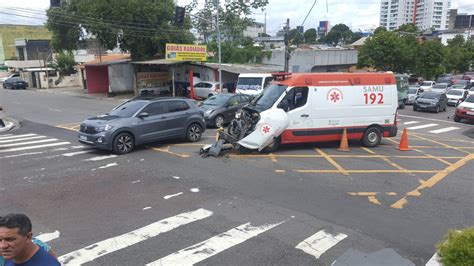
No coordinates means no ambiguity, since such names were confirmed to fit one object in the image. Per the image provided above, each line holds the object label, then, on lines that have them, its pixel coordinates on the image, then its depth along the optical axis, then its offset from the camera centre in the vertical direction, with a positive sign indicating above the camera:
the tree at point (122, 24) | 34.72 +3.86
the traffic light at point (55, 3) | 20.08 +3.31
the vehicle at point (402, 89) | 29.96 -2.12
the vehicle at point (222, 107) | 17.45 -1.90
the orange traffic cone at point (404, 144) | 13.46 -2.80
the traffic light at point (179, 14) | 24.09 +3.11
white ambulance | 12.02 -1.48
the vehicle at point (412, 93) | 32.78 -2.66
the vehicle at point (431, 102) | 27.72 -2.88
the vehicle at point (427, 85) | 38.12 -2.41
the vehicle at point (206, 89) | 31.94 -1.94
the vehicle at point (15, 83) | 51.41 -1.90
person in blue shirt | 2.69 -1.21
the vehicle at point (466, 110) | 22.24 -2.82
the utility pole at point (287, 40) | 31.33 +1.86
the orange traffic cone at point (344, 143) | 13.06 -2.64
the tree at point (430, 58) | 51.25 +0.32
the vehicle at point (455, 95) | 32.16 -2.85
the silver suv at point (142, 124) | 11.83 -1.84
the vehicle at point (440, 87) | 36.69 -2.48
